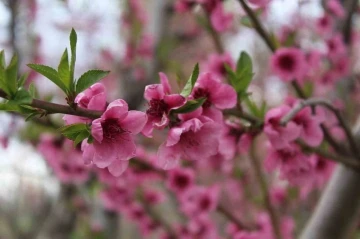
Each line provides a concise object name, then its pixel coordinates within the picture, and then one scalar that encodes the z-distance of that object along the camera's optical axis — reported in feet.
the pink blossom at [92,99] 1.84
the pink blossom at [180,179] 2.99
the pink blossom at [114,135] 1.83
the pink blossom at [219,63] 2.78
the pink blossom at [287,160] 2.19
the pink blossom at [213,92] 1.96
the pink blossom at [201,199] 3.10
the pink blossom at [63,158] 3.16
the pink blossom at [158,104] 1.87
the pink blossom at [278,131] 2.03
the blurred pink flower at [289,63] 2.54
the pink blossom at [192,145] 1.90
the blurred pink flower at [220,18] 2.56
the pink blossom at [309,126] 2.12
